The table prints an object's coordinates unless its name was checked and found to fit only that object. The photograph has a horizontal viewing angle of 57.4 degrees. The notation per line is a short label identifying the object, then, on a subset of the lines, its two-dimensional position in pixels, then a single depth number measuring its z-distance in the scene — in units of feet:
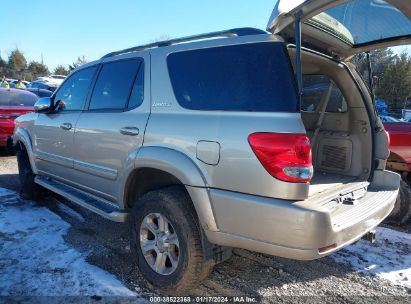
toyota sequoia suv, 8.12
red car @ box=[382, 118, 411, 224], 16.89
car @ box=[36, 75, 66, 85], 107.05
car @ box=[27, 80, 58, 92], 75.61
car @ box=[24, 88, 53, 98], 50.75
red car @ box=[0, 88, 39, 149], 27.63
